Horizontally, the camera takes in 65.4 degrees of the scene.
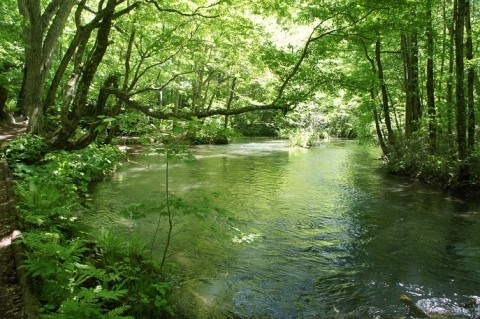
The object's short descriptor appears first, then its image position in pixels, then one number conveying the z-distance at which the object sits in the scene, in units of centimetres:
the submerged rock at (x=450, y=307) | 506
